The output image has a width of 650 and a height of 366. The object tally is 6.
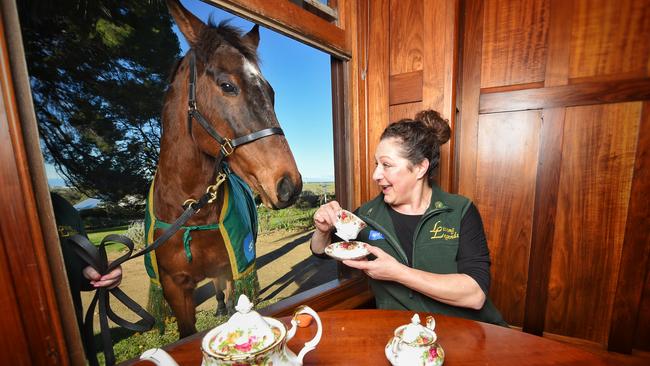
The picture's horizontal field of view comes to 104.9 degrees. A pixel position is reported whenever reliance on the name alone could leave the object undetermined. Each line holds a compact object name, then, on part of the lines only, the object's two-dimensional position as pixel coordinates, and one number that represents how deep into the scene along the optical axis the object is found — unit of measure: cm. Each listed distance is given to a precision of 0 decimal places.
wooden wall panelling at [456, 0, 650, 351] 172
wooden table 82
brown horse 106
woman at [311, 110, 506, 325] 116
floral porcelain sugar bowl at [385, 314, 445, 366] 72
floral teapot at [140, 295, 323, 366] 52
